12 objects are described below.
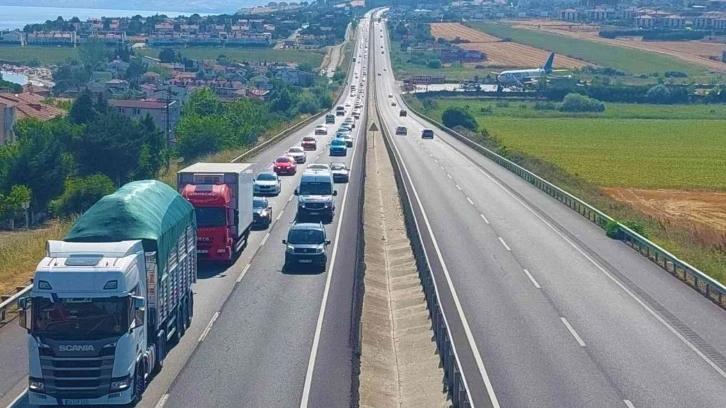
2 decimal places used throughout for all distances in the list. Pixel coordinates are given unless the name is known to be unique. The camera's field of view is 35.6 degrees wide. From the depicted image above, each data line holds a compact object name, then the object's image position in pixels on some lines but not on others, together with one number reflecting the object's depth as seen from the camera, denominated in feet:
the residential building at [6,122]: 294.87
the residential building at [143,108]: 374.84
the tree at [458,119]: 364.38
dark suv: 112.27
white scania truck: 61.52
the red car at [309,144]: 264.93
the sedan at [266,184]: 176.45
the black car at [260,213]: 142.31
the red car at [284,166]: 209.67
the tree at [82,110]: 276.00
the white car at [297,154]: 229.25
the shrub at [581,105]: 485.97
